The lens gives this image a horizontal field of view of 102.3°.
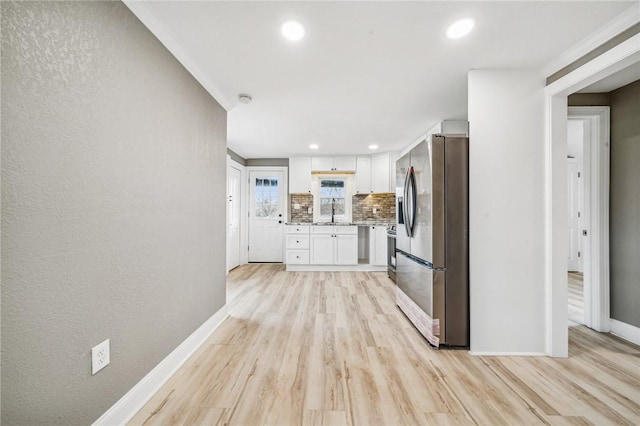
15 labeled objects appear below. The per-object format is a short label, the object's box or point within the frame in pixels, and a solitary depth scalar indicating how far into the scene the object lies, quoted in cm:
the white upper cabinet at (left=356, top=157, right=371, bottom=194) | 530
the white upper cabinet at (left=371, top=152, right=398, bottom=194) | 512
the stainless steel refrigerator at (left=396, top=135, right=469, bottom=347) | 209
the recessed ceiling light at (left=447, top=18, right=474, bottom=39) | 155
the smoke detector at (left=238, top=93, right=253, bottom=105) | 256
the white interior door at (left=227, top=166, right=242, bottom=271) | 486
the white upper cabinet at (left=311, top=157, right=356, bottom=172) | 535
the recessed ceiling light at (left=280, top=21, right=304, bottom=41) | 158
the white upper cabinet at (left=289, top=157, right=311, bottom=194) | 539
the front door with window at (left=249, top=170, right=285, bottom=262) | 569
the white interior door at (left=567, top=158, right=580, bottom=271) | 485
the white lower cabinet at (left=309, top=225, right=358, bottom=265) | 494
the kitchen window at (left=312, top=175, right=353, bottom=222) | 548
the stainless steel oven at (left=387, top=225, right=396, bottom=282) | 420
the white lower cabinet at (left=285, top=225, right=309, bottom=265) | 499
